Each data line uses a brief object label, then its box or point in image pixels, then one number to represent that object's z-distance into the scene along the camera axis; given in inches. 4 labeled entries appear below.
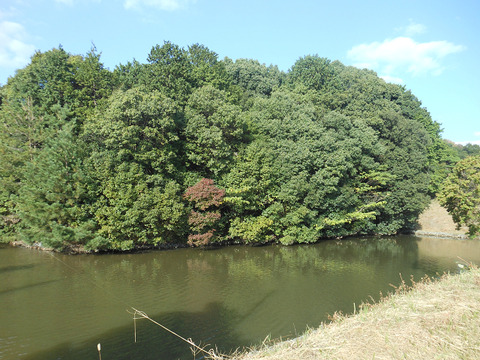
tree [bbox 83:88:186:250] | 832.3
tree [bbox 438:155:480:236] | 701.9
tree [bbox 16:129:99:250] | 785.6
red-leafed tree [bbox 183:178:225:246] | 903.1
